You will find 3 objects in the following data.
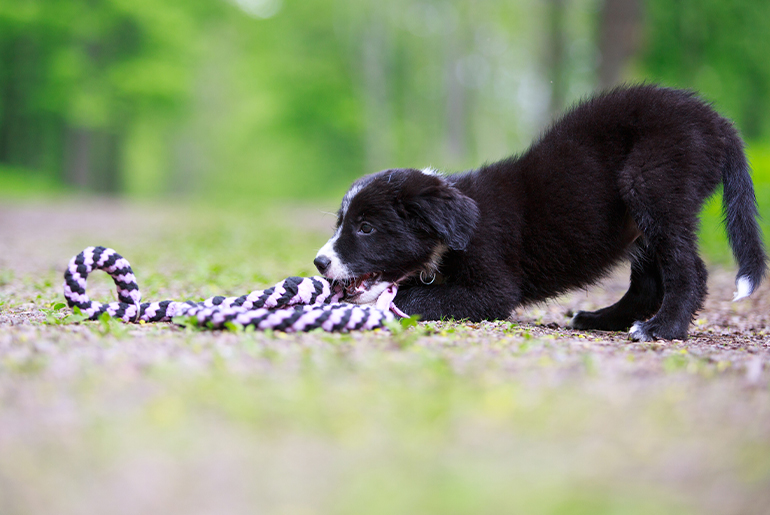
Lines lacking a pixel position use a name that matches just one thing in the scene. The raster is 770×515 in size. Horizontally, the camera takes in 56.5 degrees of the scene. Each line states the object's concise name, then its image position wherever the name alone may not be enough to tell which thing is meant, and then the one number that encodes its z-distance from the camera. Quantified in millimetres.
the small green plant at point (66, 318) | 3936
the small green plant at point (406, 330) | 3507
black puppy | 4309
